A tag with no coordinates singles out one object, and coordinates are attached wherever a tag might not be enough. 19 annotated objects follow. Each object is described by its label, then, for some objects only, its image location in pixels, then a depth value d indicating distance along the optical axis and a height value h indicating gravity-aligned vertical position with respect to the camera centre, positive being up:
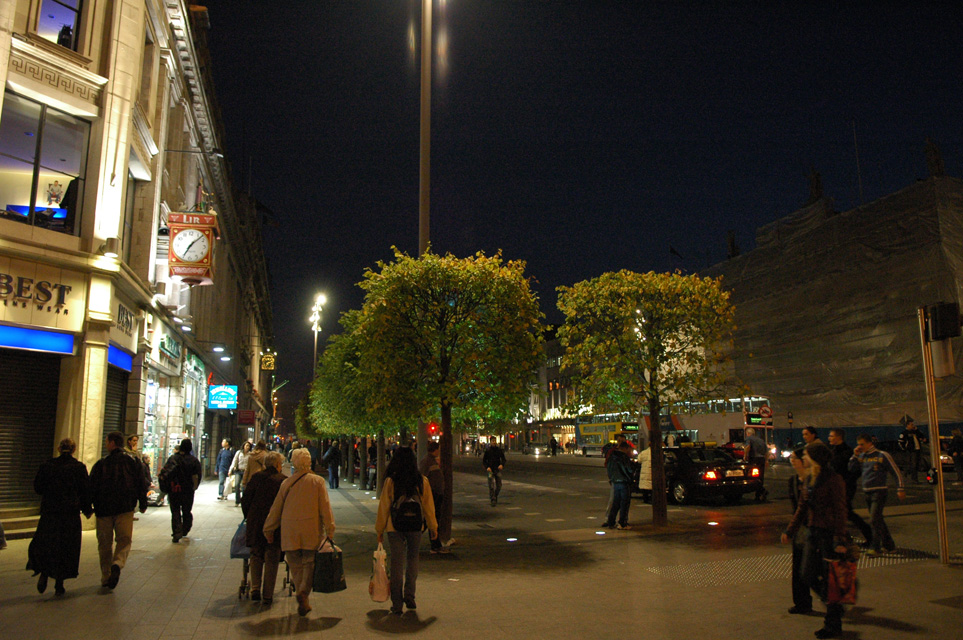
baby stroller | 7.54 -1.24
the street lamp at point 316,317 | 42.20 +6.79
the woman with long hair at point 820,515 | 6.23 -0.74
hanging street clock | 18.41 +4.79
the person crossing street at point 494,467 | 19.42 -0.98
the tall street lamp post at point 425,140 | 12.65 +5.28
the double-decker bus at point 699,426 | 27.41 +0.32
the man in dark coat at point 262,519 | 7.47 -0.94
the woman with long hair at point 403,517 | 7.04 -0.87
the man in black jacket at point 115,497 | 8.30 -0.81
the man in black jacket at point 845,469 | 10.05 -0.51
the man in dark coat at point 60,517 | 7.78 -1.00
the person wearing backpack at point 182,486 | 12.17 -0.98
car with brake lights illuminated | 17.64 -1.12
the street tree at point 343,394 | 22.03 +1.21
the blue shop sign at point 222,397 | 29.42 +1.37
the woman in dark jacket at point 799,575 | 6.66 -1.35
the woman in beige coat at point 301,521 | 6.95 -0.90
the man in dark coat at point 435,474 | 10.77 -0.69
